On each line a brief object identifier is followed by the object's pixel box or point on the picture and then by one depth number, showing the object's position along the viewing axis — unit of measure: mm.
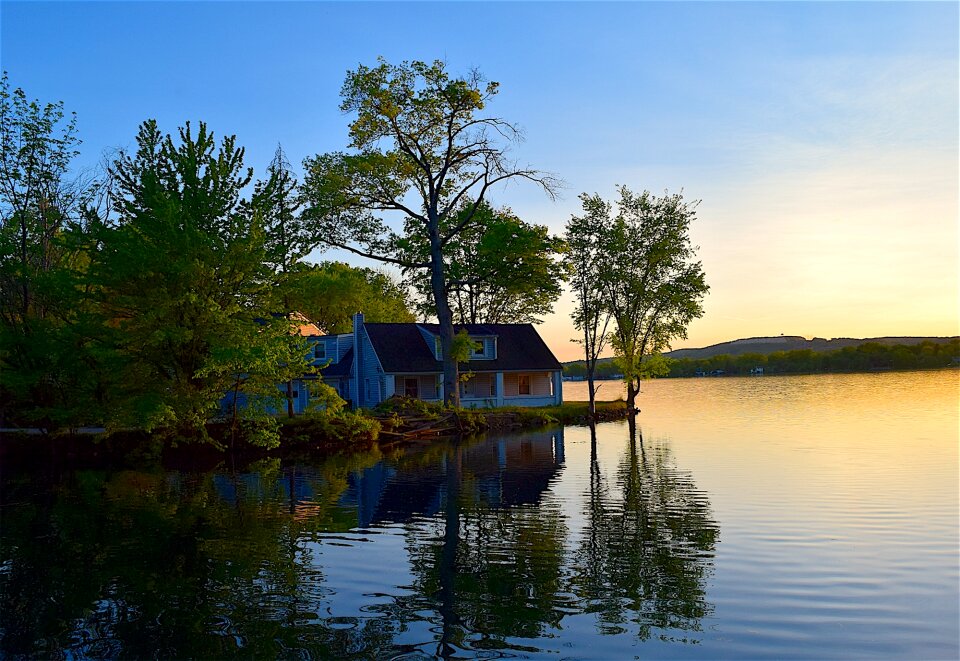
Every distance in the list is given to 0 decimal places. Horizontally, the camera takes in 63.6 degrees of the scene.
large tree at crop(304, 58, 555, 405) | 40625
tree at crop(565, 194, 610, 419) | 55562
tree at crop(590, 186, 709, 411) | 55719
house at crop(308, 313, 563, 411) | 52344
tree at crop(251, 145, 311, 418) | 30219
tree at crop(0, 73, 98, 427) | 29688
